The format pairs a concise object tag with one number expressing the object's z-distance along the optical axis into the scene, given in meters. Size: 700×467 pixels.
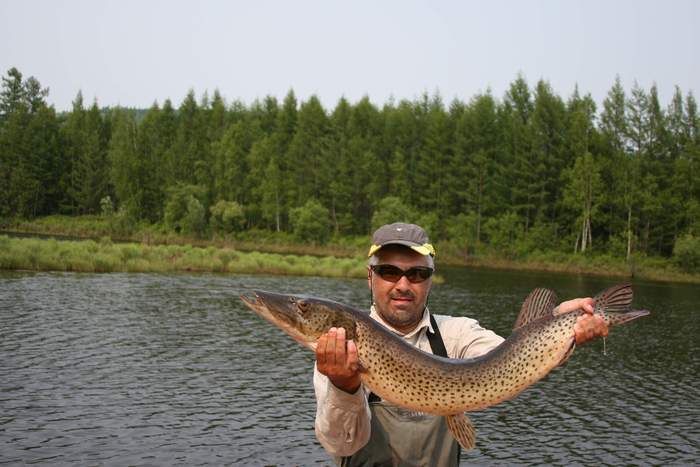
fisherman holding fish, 3.76
